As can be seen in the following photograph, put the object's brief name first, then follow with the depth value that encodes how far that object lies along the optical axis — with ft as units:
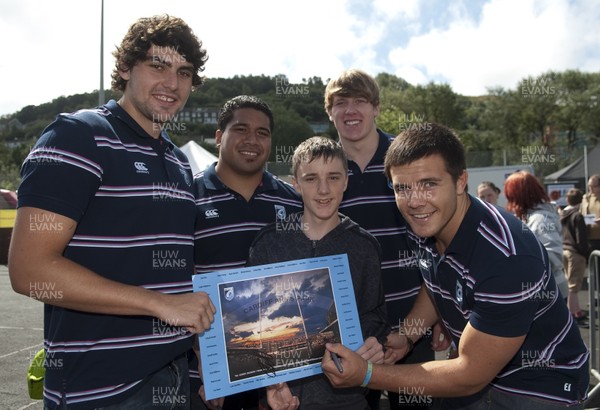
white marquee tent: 44.64
